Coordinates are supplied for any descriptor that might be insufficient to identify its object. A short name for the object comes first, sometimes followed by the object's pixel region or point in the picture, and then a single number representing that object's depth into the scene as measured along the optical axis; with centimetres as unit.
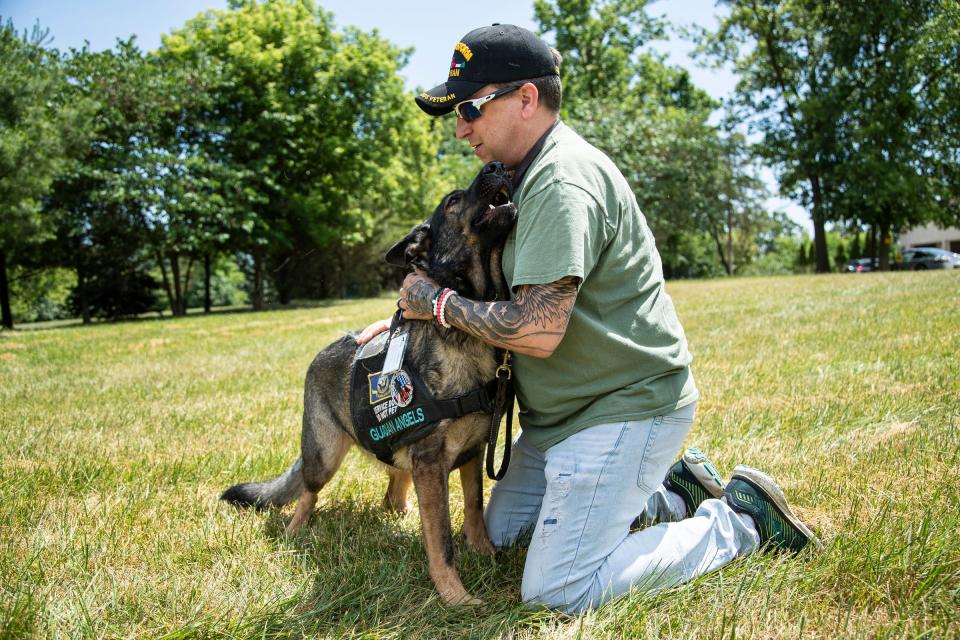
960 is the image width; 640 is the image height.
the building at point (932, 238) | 5294
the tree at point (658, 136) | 3291
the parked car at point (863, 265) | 3497
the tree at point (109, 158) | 2117
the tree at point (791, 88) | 2961
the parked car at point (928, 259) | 3429
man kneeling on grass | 246
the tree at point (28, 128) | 1573
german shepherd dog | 266
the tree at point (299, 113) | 2364
